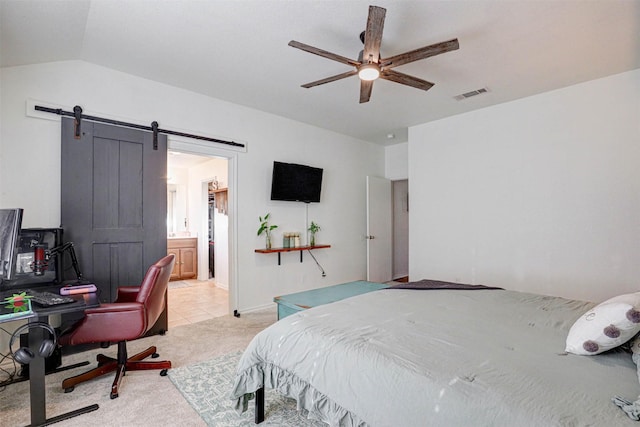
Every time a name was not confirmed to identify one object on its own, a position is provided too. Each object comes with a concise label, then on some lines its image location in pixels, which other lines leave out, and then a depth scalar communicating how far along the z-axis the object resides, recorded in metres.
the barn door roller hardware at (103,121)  2.82
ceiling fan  1.95
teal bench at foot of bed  2.71
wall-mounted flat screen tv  4.40
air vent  3.62
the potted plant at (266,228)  4.34
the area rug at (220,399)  1.89
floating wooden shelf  4.25
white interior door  5.65
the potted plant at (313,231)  4.94
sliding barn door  2.87
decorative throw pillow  1.27
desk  1.80
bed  1.04
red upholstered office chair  2.14
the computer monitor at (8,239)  1.95
